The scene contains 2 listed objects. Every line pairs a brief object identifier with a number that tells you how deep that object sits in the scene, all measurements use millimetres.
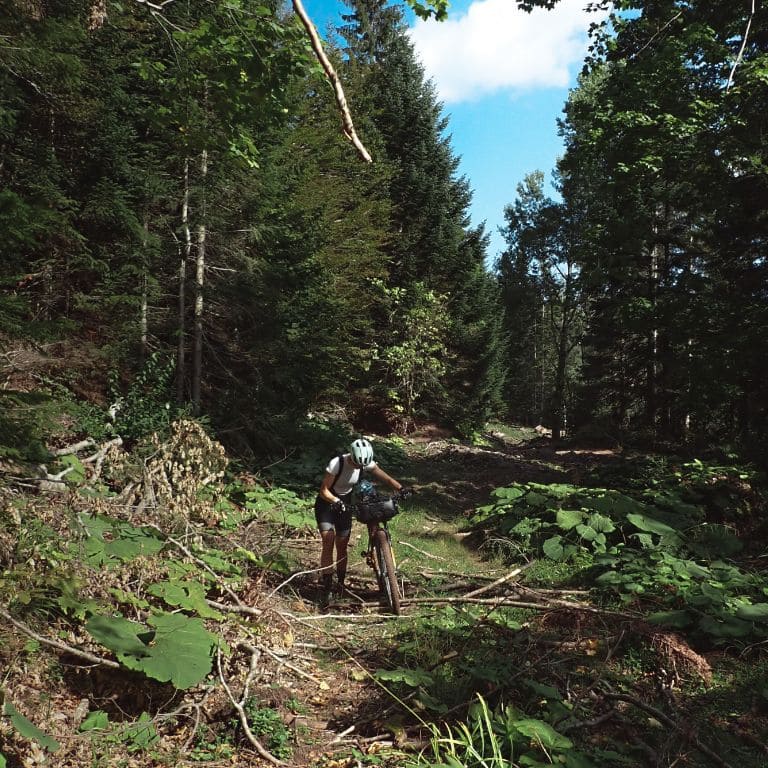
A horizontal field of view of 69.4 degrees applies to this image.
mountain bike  5645
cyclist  5809
